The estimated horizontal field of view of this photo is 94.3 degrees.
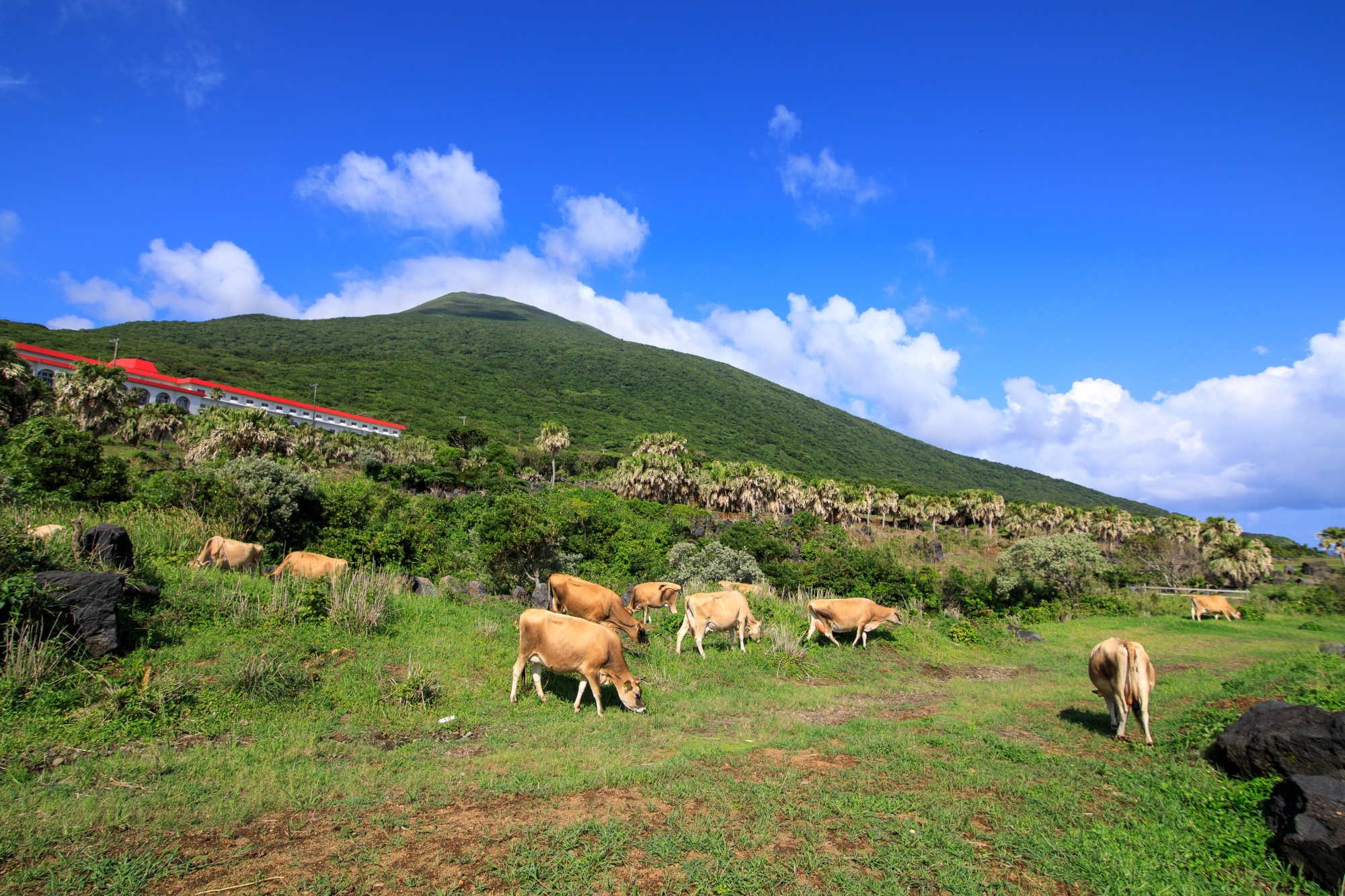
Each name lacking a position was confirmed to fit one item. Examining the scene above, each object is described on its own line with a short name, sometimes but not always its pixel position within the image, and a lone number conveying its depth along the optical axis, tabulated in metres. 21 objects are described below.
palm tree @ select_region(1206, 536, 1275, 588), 42.97
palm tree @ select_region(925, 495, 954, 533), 69.06
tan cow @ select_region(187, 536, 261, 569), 12.77
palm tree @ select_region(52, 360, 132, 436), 41.38
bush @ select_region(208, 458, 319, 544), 16.45
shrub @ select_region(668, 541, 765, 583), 20.56
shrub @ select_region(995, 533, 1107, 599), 28.17
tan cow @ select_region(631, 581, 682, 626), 16.81
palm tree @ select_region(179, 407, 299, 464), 39.91
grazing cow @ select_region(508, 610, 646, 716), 8.65
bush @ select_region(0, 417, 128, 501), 15.79
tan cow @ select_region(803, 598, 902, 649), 14.68
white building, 68.75
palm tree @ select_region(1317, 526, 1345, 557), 39.66
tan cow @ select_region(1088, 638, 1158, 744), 8.19
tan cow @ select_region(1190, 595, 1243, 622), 25.00
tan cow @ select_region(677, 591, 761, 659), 12.73
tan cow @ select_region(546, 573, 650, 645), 12.38
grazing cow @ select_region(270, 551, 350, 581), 13.03
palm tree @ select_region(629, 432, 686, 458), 61.06
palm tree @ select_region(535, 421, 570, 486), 67.88
